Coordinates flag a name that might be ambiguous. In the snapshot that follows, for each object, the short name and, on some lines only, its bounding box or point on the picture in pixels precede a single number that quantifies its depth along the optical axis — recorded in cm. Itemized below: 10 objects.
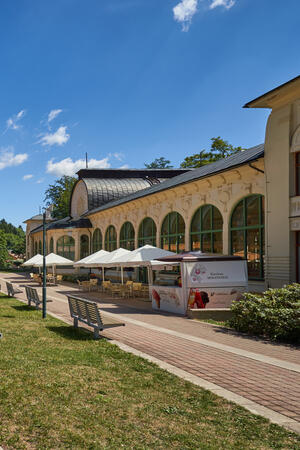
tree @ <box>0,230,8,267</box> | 6669
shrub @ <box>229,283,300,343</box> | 1054
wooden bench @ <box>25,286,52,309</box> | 1660
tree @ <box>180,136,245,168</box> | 5995
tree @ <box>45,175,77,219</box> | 7506
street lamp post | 1420
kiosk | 1595
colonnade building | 1591
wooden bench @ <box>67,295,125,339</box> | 1048
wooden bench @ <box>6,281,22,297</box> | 2091
